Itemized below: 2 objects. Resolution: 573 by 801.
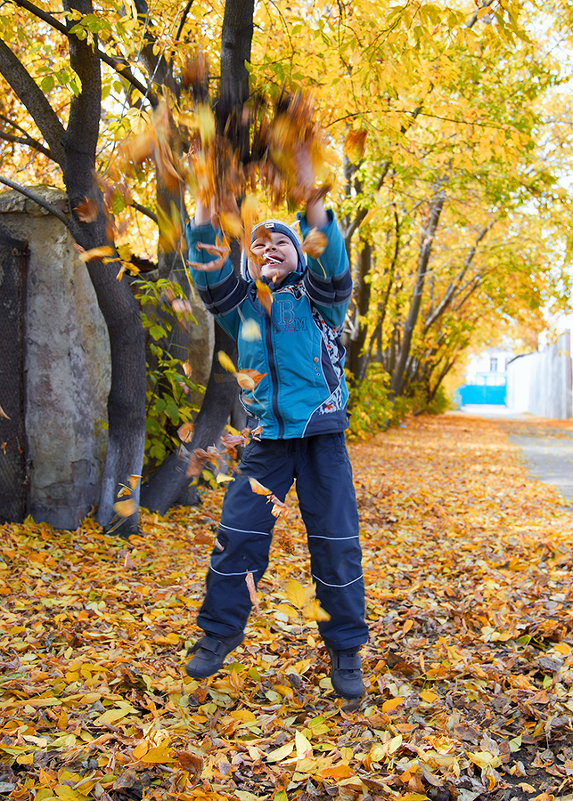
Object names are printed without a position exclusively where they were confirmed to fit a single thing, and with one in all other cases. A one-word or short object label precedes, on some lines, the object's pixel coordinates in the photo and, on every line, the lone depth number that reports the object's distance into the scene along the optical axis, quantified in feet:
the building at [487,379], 211.61
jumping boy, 7.84
